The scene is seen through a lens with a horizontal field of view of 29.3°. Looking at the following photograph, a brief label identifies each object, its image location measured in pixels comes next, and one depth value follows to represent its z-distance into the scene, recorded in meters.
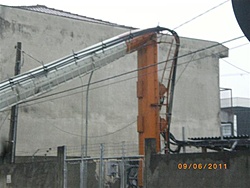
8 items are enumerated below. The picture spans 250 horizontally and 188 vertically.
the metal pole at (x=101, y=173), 14.34
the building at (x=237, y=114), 35.56
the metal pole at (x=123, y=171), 13.62
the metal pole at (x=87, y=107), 26.64
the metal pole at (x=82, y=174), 15.17
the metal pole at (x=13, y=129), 22.41
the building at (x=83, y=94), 25.16
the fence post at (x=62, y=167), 16.56
